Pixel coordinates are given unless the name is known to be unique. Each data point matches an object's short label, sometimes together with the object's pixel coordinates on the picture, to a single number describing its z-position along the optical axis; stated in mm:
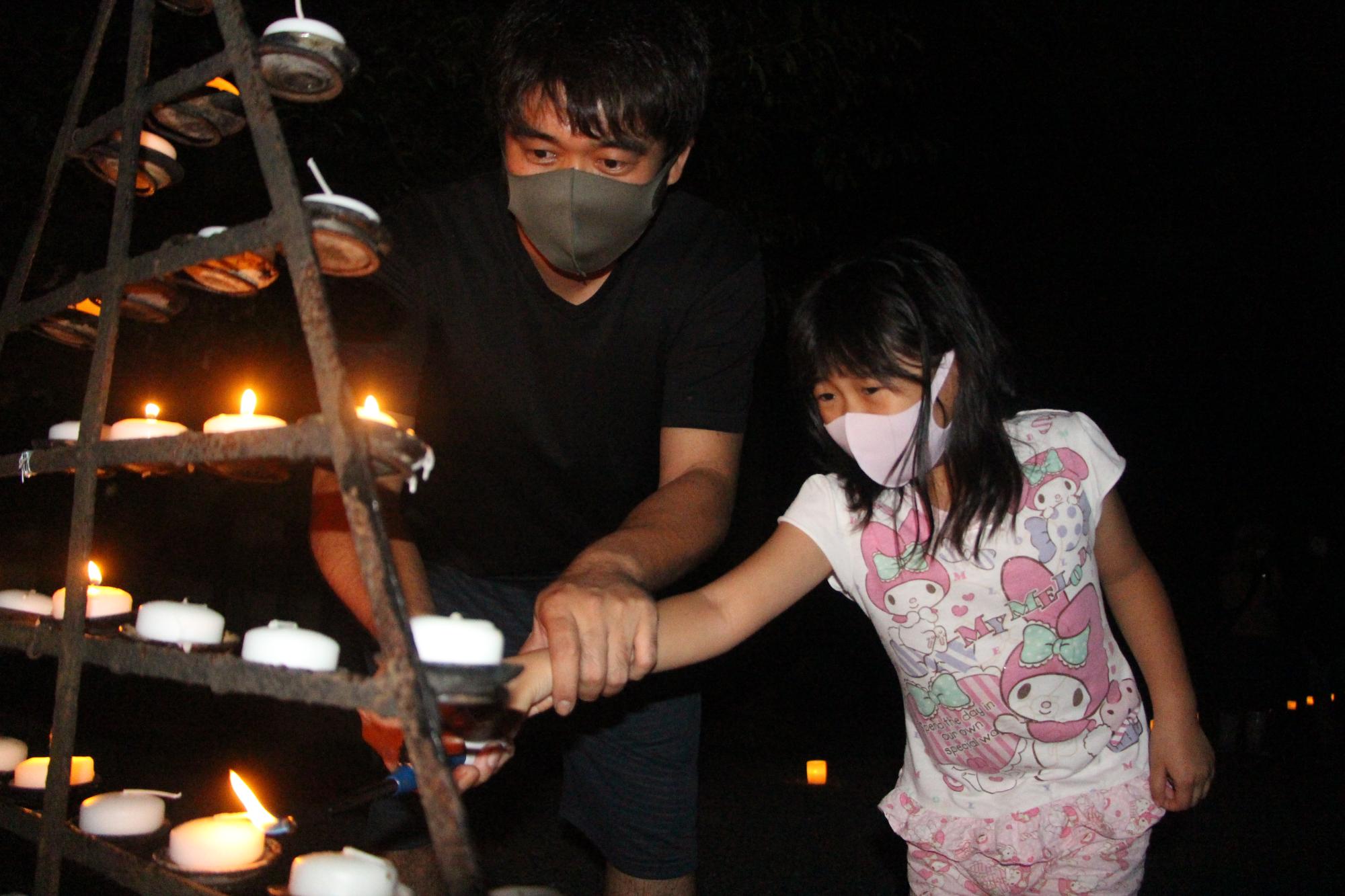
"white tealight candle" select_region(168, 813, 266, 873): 1224
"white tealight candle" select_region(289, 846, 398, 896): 1045
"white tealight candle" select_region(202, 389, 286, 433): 1326
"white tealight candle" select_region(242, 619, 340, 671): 1038
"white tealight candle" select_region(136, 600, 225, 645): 1198
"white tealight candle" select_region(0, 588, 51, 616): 1528
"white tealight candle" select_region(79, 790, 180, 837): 1317
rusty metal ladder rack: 865
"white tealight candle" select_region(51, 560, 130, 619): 1419
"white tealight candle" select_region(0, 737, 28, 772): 1610
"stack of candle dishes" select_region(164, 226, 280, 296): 1204
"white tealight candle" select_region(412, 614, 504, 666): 963
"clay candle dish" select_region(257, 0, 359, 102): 1130
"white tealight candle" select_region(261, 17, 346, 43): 1136
